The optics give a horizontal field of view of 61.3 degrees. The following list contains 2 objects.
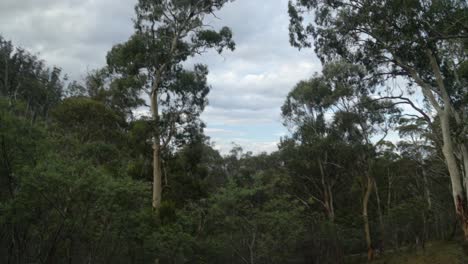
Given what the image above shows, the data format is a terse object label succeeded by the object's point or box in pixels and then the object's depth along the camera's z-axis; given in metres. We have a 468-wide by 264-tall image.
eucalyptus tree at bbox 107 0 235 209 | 15.40
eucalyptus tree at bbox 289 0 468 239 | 9.82
